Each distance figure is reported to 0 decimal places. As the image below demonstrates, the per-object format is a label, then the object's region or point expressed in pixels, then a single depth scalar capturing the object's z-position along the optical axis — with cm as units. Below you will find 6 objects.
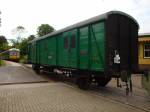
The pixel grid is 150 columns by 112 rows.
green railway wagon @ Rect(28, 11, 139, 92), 524
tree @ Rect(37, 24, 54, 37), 3789
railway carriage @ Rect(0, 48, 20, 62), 2954
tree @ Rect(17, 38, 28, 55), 3569
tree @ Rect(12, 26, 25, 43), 5185
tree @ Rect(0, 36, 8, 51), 4403
